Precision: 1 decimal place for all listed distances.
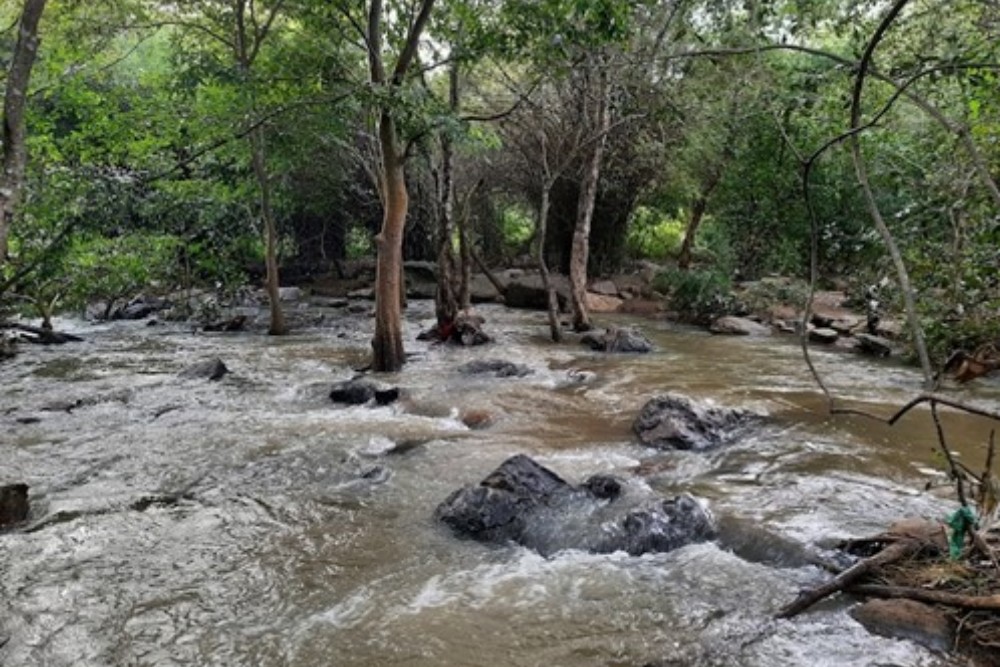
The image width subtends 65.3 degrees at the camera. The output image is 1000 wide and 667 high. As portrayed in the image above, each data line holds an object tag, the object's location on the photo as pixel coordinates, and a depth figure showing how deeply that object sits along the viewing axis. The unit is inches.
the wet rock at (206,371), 489.1
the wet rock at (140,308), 820.6
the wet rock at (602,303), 821.2
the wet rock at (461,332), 614.5
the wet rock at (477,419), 371.6
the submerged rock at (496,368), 486.6
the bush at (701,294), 716.7
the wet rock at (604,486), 260.1
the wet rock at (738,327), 669.3
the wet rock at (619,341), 569.0
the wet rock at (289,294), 964.1
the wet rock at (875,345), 551.5
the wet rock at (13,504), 245.4
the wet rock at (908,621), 165.2
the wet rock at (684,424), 325.7
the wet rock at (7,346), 571.6
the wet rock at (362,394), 417.4
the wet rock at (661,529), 227.5
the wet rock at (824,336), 617.0
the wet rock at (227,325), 732.0
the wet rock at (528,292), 830.5
